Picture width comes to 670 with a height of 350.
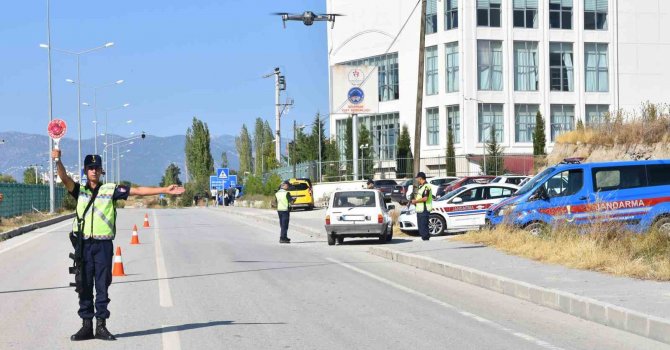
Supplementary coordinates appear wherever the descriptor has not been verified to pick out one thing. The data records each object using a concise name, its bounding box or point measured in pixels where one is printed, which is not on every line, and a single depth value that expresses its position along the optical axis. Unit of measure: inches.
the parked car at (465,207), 1130.0
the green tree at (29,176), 6153.5
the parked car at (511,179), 1587.1
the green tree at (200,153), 5300.2
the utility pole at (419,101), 1301.7
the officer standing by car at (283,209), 1116.5
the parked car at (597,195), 861.8
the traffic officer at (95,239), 402.6
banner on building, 1797.5
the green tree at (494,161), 2652.6
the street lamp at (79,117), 2362.8
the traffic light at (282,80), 3657.2
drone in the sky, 1679.4
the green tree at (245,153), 6122.1
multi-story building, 2805.1
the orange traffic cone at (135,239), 1090.1
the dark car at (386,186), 2180.4
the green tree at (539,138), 2758.4
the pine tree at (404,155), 2849.4
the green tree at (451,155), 2751.0
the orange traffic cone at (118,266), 706.2
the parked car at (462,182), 1710.1
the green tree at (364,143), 3021.7
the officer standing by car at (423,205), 957.8
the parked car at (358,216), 1052.5
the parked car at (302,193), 2210.9
